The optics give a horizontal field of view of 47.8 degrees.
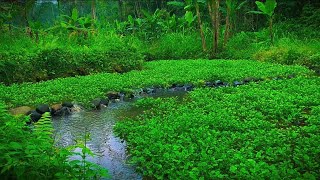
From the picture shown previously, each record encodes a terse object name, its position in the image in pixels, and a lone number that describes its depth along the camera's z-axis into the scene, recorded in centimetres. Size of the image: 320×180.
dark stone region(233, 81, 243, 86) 1199
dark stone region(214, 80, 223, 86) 1231
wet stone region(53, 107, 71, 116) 897
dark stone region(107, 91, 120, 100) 1053
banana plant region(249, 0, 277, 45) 1742
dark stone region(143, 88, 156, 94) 1152
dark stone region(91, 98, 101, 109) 945
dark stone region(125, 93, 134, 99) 1083
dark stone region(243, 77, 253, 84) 1222
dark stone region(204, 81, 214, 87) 1217
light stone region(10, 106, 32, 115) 817
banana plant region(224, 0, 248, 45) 1888
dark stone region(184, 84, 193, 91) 1197
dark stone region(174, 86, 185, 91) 1205
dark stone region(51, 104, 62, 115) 891
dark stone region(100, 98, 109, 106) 986
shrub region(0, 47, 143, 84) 1164
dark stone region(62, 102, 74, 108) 920
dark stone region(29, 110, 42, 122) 827
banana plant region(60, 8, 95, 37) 1657
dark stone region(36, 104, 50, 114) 852
